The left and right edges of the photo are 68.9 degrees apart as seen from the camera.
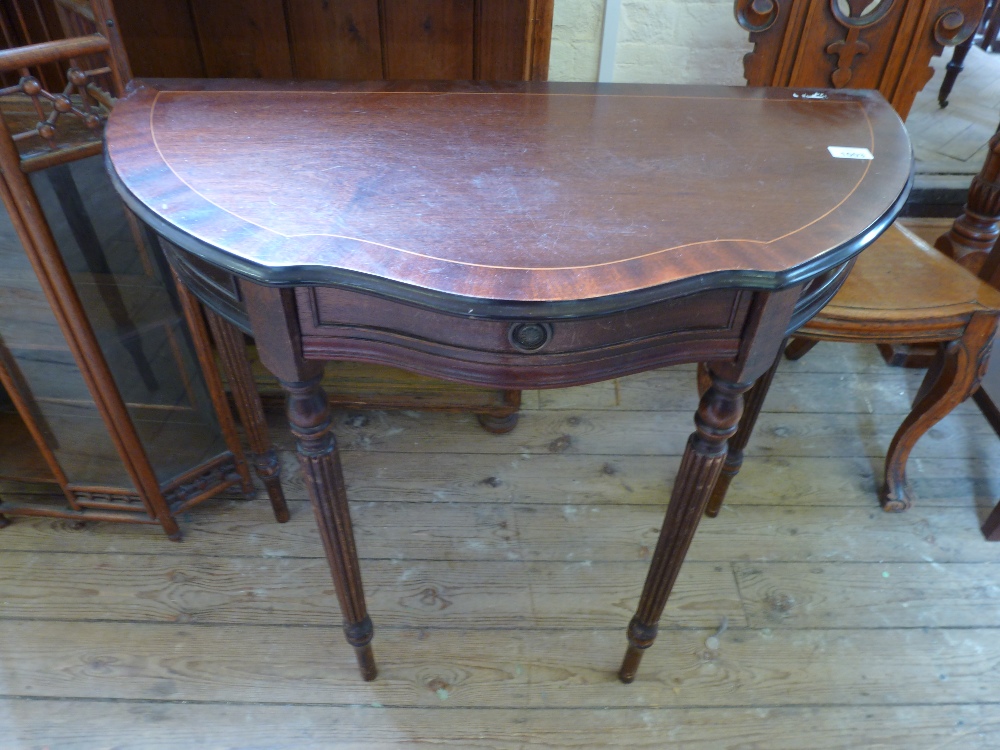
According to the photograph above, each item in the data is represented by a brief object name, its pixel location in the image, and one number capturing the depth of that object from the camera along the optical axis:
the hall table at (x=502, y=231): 0.75
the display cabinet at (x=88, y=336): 1.09
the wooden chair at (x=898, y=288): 1.34
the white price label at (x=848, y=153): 1.01
